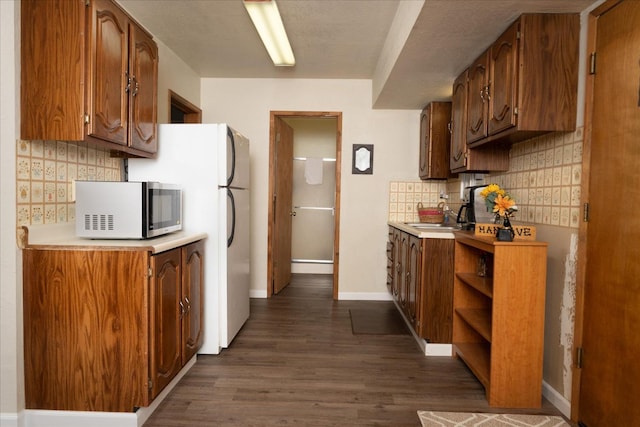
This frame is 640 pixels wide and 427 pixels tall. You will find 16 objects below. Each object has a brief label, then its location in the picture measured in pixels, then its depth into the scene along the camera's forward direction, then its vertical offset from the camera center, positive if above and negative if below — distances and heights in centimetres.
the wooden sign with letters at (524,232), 213 -18
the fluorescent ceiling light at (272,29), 238 +121
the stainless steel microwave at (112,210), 197 -9
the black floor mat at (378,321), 326 -115
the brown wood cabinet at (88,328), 178 -64
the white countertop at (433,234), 275 -26
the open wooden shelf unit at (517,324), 203 -67
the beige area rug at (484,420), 190 -113
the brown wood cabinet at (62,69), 174 +57
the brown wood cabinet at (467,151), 279 +36
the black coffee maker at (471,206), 298 -6
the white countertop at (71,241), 178 -25
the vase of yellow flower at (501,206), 208 -4
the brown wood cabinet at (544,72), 197 +67
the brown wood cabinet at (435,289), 277 -66
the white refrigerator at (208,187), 264 +5
